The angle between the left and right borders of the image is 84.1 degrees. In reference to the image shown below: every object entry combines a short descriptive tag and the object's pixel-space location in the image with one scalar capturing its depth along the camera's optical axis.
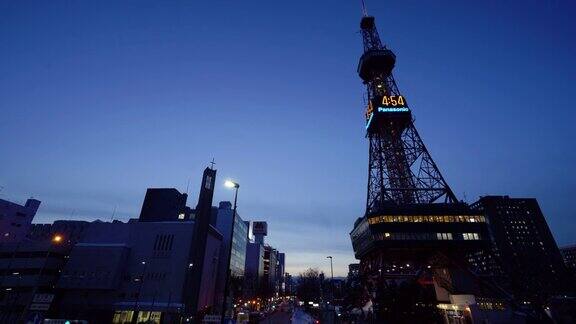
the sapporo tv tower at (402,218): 67.00
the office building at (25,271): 56.91
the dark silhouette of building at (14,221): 86.25
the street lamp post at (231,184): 20.70
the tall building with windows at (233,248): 85.18
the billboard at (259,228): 176.61
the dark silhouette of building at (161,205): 83.25
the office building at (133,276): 60.25
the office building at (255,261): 139.88
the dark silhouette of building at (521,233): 143.88
